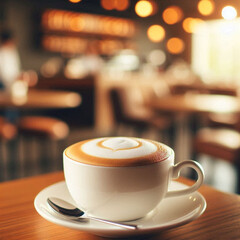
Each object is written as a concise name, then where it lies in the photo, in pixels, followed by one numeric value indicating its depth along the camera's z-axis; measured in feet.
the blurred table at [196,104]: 8.19
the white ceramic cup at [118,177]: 1.44
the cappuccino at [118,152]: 1.45
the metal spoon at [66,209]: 1.54
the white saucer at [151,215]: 1.39
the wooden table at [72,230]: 1.53
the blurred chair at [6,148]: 8.34
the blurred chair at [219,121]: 9.62
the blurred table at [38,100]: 7.63
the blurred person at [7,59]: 15.30
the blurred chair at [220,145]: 6.88
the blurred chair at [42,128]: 8.58
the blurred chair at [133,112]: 11.72
